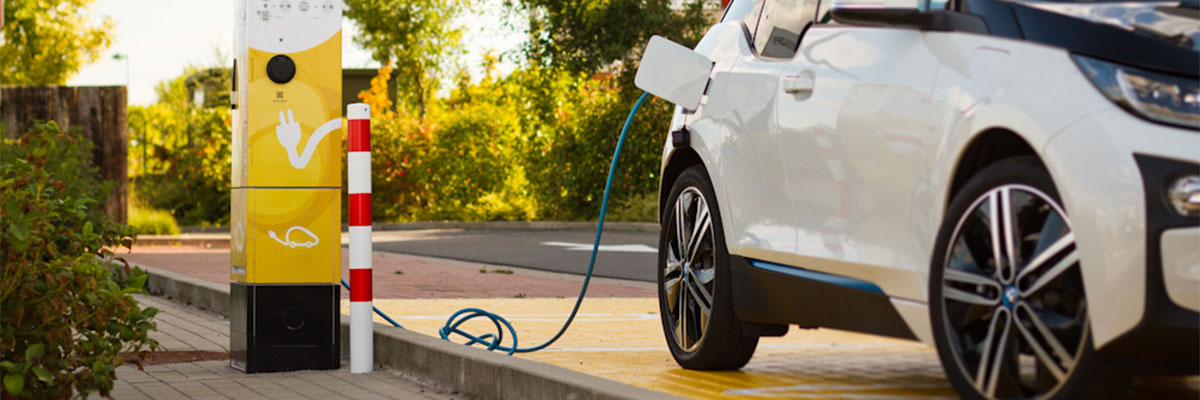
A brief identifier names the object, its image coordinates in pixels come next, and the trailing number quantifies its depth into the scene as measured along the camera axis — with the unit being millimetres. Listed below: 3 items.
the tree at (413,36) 35406
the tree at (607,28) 24484
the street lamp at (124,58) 53322
